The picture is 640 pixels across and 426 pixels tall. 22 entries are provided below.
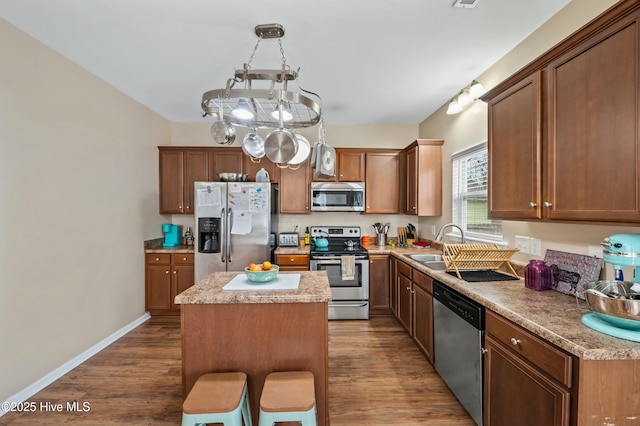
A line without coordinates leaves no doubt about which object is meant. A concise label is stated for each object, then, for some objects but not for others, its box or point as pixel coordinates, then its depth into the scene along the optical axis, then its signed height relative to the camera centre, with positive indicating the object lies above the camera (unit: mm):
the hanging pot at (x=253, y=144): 2139 +512
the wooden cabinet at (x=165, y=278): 3635 -871
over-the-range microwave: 3945 +200
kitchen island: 1671 -775
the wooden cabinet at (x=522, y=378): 1118 -782
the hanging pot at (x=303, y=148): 2246 +502
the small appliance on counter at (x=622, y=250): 1168 -176
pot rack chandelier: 1595 +678
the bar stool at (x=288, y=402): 1278 -896
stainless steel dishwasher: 1688 -925
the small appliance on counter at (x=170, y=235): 3906 -338
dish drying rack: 2133 -369
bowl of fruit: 1898 -427
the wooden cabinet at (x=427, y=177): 3561 +420
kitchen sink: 3190 -544
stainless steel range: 3535 -901
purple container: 1733 -417
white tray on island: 1794 -498
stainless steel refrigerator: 3467 -166
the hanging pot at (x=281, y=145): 1763 +418
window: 2746 +153
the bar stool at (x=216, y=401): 1258 -895
